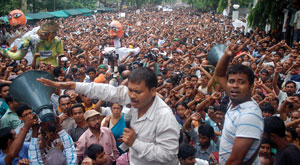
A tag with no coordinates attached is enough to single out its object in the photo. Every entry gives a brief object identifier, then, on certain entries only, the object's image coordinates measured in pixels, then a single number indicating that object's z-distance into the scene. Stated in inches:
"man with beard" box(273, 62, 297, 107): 174.6
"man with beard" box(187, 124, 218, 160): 118.3
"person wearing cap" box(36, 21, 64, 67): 247.8
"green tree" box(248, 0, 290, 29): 408.2
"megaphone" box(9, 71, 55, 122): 92.0
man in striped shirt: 65.8
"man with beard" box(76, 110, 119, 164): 120.0
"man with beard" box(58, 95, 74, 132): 140.5
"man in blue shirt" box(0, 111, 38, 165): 90.1
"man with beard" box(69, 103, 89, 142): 134.3
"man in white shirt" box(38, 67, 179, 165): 67.9
